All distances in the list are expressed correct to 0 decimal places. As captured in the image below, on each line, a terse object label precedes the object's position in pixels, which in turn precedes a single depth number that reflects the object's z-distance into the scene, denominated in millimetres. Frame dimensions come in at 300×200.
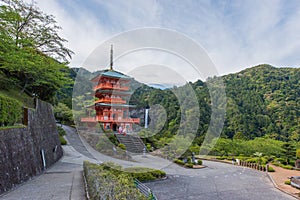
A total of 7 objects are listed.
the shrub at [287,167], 13335
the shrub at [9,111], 6022
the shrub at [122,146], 14445
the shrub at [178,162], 12962
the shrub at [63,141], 16528
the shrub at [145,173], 8359
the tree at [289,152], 15931
